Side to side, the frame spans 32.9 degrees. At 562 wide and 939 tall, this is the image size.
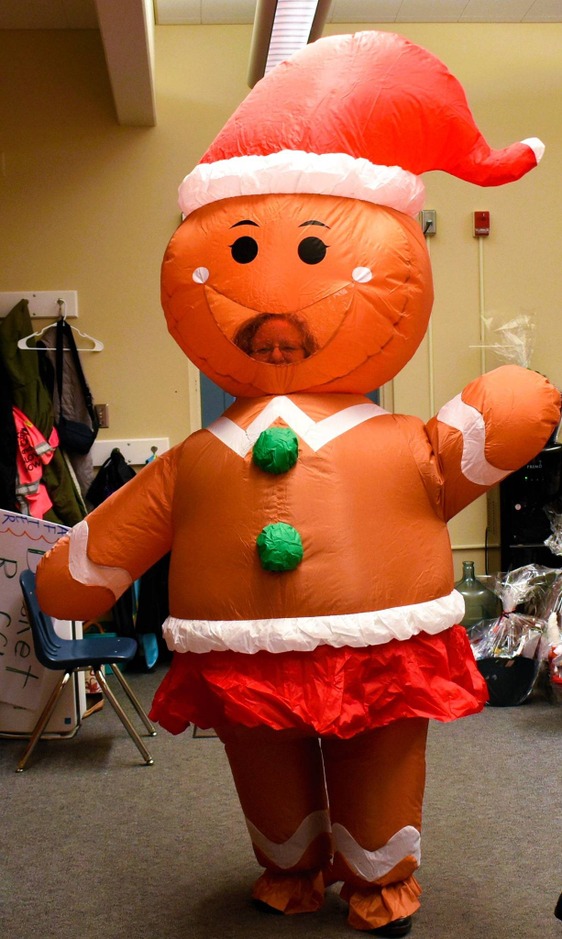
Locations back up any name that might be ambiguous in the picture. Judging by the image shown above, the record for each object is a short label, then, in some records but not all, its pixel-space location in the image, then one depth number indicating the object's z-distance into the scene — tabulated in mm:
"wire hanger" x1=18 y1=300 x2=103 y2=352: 4668
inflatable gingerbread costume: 1818
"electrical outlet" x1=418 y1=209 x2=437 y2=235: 4918
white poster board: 3459
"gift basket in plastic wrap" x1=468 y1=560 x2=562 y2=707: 3775
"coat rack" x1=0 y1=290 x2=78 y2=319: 4770
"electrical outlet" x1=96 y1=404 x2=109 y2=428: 4836
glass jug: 4422
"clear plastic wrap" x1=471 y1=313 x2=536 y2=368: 4848
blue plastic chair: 3189
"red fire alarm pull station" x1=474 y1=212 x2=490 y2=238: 4957
